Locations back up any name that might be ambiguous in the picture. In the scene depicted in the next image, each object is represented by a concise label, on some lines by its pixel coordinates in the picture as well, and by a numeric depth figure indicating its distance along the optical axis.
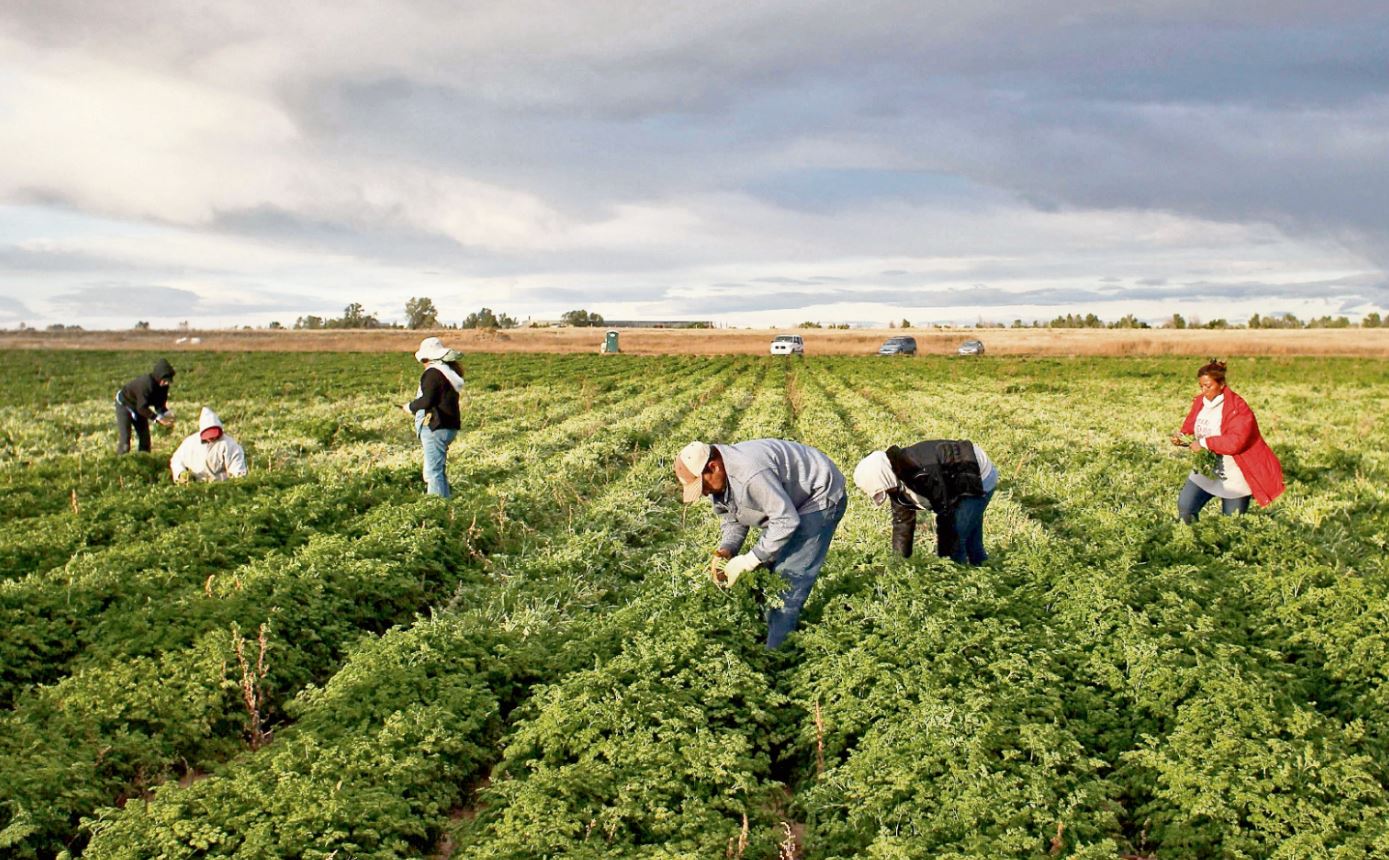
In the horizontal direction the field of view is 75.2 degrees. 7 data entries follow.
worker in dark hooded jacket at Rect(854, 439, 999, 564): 7.12
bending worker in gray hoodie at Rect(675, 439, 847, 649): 6.09
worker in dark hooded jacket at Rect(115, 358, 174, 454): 14.41
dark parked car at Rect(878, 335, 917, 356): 62.59
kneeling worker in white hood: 12.84
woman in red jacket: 9.43
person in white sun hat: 11.34
